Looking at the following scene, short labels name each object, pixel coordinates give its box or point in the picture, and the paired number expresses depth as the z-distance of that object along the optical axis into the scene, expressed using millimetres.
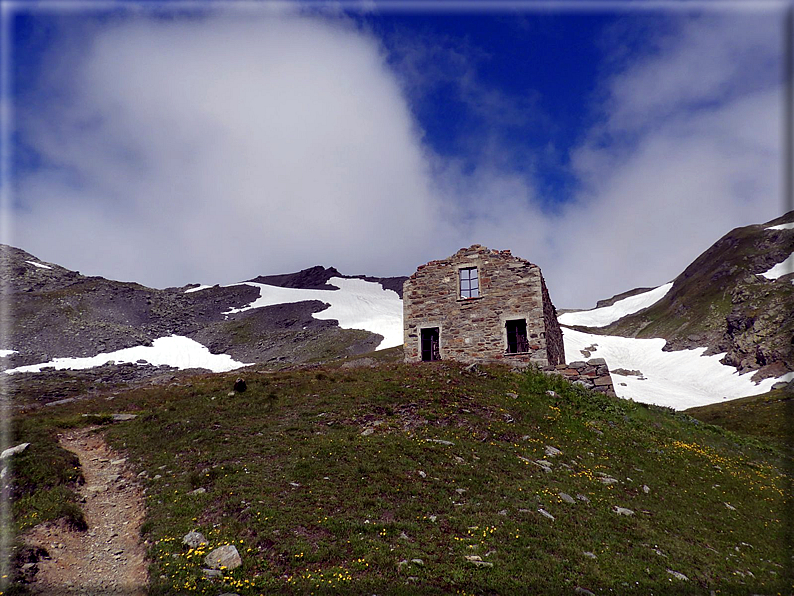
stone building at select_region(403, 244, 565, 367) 30562
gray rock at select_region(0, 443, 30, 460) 15184
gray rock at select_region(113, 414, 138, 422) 22641
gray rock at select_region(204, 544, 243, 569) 10000
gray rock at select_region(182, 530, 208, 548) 10844
